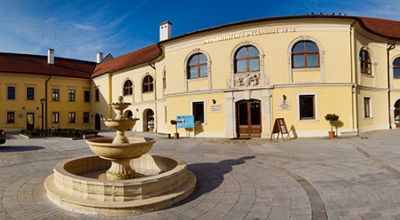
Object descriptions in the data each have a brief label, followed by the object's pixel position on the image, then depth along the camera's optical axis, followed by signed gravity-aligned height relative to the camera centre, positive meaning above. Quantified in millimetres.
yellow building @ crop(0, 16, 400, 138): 16609 +2589
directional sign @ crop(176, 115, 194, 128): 18969 -521
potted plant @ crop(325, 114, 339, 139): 15672 -377
